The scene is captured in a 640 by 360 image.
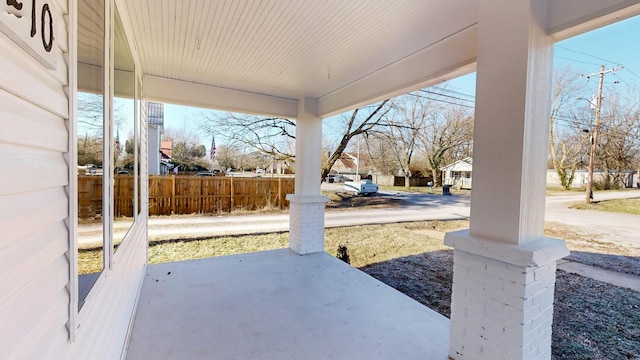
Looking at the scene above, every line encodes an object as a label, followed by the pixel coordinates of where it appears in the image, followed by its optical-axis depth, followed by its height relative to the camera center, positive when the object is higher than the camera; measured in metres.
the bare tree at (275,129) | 10.15 +1.56
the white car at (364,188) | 14.84 -0.75
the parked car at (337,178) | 20.34 -0.37
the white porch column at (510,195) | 1.75 -0.11
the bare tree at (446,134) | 13.12 +2.12
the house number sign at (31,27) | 0.55 +0.31
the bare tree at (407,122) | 10.45 +2.13
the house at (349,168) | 20.77 +0.40
